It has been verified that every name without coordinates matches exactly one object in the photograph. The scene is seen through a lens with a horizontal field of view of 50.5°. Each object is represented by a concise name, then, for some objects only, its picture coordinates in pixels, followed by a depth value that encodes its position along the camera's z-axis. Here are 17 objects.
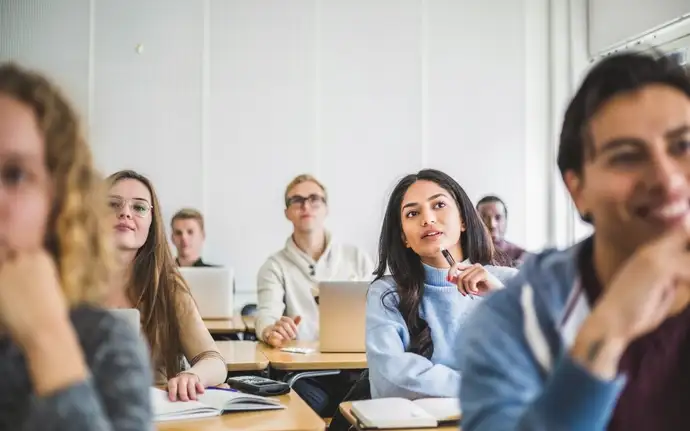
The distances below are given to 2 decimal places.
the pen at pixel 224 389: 2.07
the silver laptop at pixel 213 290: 4.11
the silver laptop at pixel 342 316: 3.10
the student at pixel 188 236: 5.57
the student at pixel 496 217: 5.68
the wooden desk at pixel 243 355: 2.78
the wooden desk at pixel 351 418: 1.74
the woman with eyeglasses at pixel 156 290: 2.35
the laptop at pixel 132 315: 1.67
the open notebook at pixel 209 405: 1.82
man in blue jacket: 0.94
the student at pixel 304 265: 4.32
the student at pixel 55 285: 0.83
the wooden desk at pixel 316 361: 2.90
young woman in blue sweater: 2.26
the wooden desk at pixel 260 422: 1.75
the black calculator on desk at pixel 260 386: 2.11
